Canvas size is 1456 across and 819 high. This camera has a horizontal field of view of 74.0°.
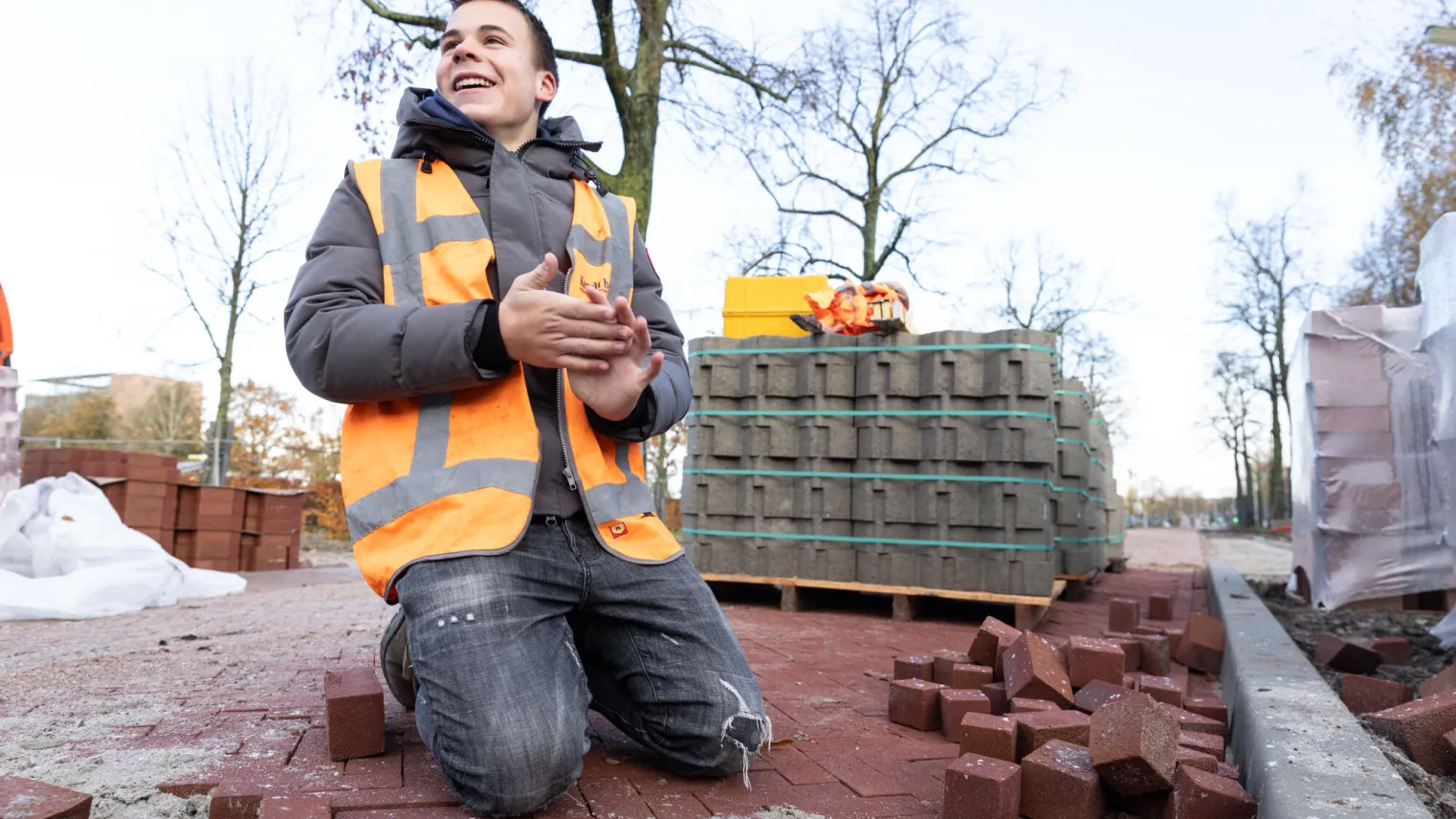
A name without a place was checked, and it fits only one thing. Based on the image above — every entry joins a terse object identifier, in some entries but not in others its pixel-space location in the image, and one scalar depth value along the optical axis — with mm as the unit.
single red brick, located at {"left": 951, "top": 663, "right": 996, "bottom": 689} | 3236
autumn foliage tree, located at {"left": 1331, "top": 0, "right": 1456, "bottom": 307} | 16094
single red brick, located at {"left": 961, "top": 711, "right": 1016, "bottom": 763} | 2424
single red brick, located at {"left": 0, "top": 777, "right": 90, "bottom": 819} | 1633
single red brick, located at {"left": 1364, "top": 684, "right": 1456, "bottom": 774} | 2445
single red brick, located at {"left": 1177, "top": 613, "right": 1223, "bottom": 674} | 4250
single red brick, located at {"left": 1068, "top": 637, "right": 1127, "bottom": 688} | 3123
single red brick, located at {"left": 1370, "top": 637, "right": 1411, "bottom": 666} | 4246
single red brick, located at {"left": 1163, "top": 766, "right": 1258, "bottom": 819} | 2012
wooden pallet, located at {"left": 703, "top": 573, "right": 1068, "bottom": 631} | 5329
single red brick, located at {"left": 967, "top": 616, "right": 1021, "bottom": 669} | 3408
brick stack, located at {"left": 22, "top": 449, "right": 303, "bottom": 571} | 8414
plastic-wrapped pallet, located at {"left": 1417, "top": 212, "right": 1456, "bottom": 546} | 4629
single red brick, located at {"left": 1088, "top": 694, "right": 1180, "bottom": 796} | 2068
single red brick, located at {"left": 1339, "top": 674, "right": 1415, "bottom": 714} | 3166
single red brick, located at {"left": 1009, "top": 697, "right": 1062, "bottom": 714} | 2771
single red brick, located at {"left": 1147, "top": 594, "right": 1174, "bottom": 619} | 5613
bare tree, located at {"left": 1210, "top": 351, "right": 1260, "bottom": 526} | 31797
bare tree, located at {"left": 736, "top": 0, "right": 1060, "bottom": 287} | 18188
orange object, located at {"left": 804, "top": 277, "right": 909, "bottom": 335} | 5750
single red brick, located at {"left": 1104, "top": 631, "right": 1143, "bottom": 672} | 3789
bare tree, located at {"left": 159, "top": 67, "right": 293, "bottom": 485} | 15258
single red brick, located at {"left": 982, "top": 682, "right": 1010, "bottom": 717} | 3057
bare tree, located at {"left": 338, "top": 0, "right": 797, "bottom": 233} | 9922
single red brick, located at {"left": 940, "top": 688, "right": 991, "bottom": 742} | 2916
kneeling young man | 2148
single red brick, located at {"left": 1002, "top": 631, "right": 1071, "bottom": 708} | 2920
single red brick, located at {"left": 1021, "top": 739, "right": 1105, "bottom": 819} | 2109
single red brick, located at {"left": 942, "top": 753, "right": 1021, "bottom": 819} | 2037
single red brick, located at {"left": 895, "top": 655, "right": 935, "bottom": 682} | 3361
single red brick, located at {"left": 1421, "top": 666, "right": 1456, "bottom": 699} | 2975
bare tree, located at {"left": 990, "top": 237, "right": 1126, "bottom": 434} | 27219
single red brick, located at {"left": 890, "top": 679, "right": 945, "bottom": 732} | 2990
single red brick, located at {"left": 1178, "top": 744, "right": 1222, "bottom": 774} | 2209
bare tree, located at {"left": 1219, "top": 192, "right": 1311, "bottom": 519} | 27922
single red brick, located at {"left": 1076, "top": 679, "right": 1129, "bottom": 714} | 2902
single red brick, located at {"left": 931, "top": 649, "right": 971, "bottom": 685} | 3340
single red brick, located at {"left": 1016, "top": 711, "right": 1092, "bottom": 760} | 2404
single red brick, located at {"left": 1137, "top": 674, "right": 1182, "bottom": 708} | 2945
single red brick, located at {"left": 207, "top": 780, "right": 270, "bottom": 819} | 1939
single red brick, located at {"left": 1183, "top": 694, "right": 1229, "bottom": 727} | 2998
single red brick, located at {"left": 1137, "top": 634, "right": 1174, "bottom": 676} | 3805
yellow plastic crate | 6176
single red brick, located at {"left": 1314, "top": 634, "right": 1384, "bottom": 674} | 3992
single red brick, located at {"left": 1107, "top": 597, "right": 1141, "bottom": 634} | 4938
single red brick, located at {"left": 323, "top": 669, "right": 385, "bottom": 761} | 2365
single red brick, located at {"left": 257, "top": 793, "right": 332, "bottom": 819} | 1948
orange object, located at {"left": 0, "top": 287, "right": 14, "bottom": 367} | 6852
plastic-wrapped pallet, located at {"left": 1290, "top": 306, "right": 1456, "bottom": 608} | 6434
